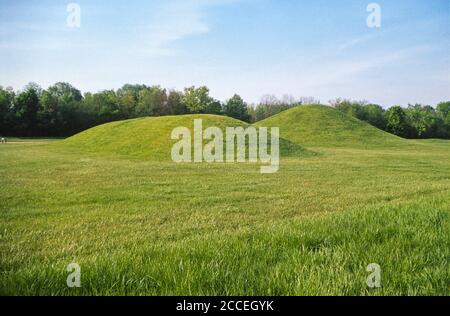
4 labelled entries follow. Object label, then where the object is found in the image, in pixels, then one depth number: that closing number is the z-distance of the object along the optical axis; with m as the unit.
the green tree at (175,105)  95.04
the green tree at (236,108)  101.94
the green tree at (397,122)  100.38
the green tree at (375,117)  107.13
